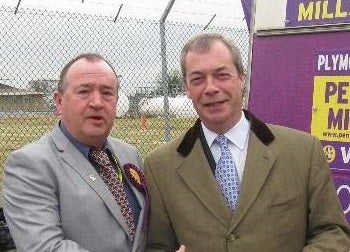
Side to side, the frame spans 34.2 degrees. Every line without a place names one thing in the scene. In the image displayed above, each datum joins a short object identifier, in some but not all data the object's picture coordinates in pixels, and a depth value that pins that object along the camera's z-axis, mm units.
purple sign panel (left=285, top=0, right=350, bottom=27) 3016
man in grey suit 2125
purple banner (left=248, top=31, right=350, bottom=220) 3012
